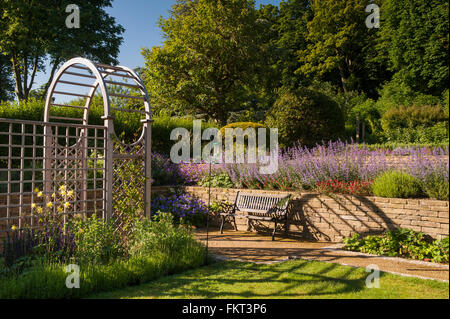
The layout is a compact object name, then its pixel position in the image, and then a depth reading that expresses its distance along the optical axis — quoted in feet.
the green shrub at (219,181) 25.78
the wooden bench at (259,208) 20.62
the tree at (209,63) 54.29
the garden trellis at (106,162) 17.33
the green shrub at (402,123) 45.03
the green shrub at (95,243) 13.52
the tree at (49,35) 51.06
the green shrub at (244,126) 35.78
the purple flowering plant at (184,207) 24.59
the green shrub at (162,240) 14.60
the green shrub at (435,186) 14.52
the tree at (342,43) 82.89
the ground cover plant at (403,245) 14.71
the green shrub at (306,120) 35.47
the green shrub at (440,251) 14.09
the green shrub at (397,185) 17.26
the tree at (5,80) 66.80
